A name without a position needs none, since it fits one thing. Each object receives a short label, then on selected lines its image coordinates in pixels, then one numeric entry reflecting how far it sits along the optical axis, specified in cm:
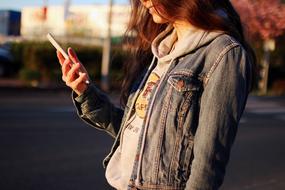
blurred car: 2433
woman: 179
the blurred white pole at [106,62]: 2050
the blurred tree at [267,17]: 973
